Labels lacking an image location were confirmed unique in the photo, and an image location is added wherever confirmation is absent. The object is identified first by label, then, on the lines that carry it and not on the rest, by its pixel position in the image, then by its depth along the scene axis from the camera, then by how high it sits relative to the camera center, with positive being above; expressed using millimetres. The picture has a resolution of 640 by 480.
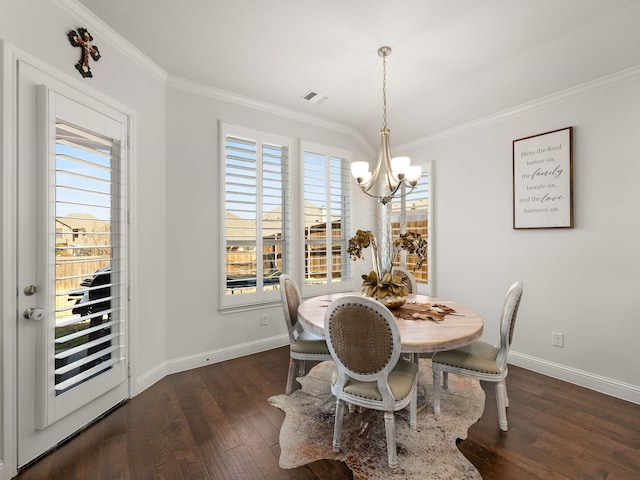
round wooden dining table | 1764 -575
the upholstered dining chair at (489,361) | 2119 -873
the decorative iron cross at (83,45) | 2092 +1349
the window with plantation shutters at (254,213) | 3404 +308
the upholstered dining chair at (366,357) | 1682 -672
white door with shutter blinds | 1817 -141
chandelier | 2477 +575
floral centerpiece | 2338 -232
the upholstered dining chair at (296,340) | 2516 -853
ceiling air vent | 3443 +1628
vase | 2408 -477
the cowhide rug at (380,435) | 1764 -1311
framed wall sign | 2879 +573
